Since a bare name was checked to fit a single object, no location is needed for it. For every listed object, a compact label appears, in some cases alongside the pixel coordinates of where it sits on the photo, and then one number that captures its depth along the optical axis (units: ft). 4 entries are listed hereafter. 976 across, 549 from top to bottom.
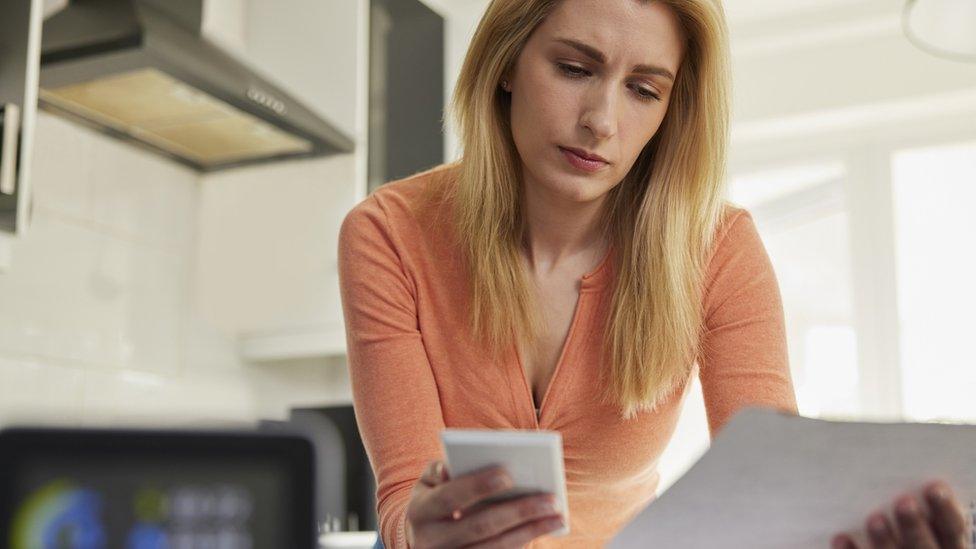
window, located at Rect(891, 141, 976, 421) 10.45
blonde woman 3.56
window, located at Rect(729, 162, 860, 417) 10.88
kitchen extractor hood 7.11
